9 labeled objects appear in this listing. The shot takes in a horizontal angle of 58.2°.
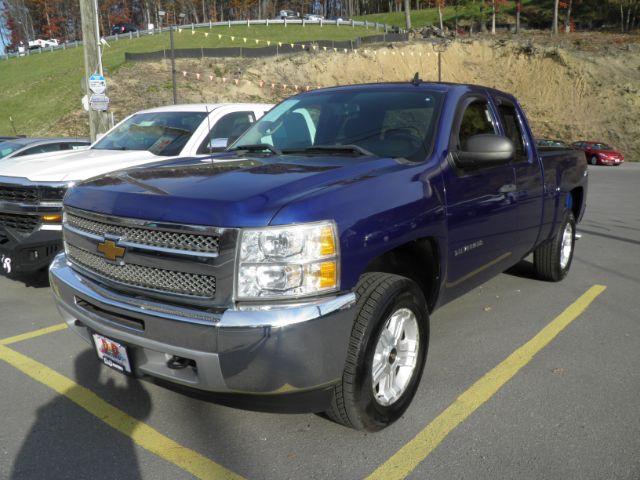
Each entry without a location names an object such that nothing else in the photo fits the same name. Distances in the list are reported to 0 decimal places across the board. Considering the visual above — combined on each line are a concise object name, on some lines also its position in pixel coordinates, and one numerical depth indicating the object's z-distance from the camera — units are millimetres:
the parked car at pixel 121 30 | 73294
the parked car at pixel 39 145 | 9805
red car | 31297
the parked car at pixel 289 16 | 68638
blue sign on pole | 11125
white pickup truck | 5238
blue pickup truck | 2490
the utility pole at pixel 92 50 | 11031
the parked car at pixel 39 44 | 68000
